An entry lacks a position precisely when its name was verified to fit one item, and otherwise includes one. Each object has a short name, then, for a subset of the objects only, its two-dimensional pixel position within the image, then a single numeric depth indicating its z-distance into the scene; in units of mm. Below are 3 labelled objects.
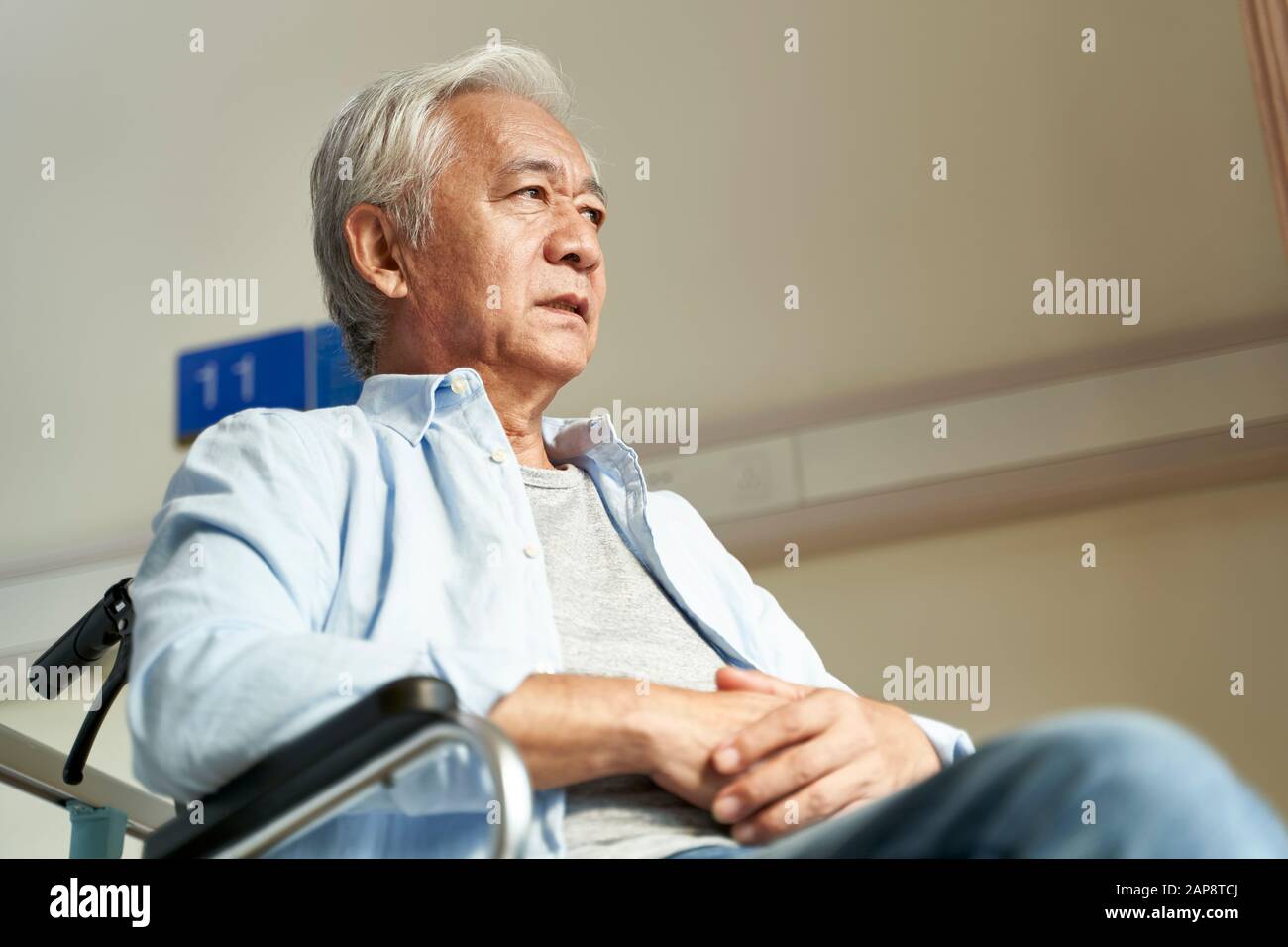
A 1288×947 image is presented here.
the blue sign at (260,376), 3211
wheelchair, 727
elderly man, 771
